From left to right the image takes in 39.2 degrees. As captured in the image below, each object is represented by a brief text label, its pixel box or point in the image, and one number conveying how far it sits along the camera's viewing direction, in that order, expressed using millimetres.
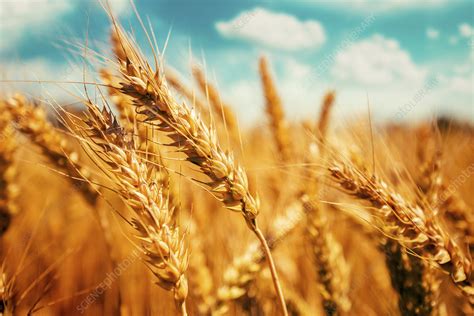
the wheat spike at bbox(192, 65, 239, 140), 522
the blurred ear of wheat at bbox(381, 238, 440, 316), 335
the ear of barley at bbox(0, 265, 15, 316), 319
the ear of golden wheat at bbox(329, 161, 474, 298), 305
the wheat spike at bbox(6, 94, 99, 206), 365
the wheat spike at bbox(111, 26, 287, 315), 287
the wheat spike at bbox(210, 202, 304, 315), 347
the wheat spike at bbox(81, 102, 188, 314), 287
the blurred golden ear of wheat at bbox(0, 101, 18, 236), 394
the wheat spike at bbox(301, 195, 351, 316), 380
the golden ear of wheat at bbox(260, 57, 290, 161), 532
